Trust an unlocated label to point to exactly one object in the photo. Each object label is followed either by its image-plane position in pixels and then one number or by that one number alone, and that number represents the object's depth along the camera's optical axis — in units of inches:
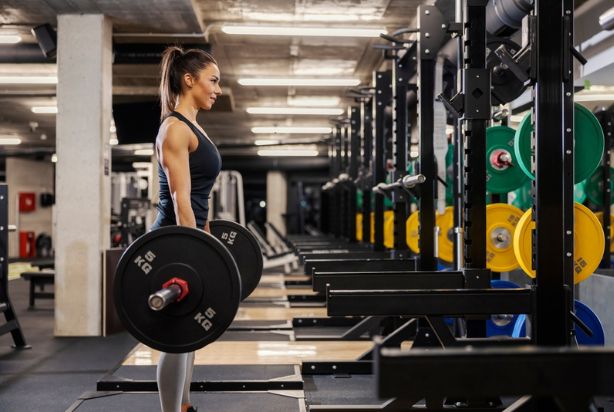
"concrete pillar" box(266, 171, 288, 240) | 614.2
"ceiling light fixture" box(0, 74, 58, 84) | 270.1
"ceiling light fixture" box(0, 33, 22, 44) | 211.9
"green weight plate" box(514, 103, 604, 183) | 105.0
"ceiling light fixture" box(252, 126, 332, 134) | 451.5
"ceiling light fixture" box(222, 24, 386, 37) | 217.0
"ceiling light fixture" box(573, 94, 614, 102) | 220.5
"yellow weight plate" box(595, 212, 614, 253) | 178.1
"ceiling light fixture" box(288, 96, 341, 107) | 353.4
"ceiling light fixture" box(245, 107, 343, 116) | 380.8
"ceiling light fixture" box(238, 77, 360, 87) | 301.3
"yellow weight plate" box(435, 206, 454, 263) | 169.8
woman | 81.6
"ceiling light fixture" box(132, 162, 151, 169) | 531.0
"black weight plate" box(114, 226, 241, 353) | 74.7
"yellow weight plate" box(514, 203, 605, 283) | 99.8
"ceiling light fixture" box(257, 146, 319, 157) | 554.3
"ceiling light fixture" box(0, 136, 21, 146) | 499.8
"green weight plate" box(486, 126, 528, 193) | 137.9
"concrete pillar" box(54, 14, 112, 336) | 182.5
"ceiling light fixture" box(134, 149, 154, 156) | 460.7
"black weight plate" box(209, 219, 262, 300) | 106.3
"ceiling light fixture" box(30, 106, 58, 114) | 361.4
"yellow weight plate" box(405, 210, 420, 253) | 190.5
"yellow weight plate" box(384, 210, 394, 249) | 248.4
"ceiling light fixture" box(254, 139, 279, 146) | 490.0
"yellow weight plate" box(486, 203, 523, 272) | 133.6
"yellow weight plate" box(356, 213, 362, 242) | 345.9
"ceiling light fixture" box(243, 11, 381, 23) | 208.8
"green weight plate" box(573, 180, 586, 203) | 169.3
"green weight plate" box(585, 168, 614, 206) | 179.0
